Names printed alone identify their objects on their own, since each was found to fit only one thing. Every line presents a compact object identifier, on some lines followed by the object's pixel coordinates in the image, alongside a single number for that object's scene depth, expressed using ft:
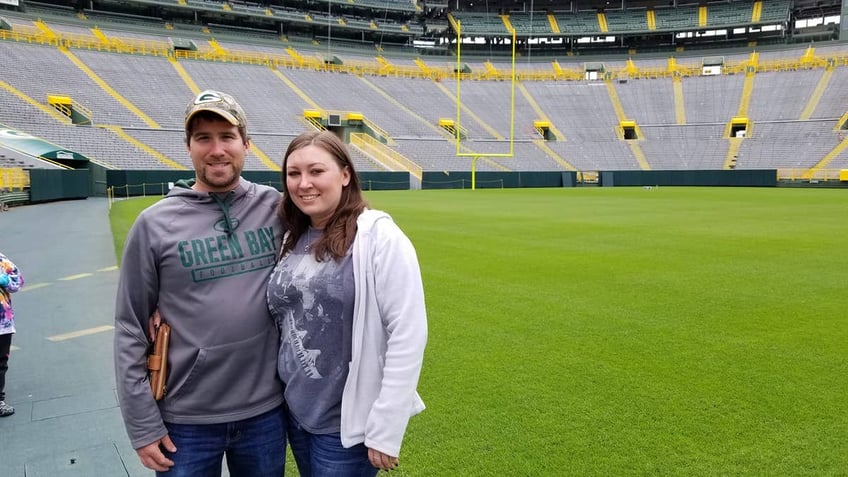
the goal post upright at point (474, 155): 126.31
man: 6.47
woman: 6.19
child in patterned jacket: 12.46
